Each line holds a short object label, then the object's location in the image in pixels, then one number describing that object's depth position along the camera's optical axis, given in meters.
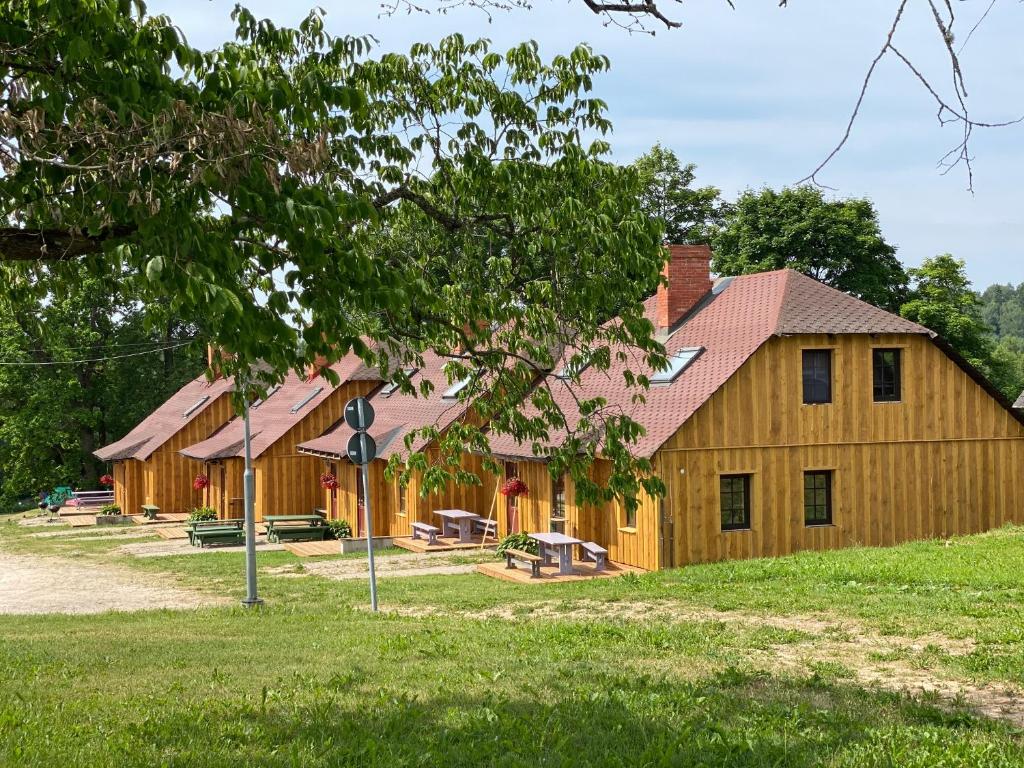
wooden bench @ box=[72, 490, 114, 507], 52.42
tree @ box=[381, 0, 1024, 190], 4.62
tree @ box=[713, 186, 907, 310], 45.28
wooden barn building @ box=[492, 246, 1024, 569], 23.25
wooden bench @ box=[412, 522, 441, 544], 29.81
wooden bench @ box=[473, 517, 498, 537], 29.31
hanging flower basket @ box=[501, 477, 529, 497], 27.17
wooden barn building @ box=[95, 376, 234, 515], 46.09
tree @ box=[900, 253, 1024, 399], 45.06
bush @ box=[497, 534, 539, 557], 24.73
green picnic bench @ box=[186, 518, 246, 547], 33.22
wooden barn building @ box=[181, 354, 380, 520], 38.44
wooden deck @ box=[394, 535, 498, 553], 29.05
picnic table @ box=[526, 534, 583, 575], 22.77
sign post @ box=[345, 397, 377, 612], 15.87
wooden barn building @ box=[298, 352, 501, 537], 31.62
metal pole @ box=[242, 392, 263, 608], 18.92
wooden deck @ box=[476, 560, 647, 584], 22.06
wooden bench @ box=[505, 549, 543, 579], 22.62
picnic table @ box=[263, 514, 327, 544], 33.66
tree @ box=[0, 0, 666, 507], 6.38
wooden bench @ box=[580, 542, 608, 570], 23.51
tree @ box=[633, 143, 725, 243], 49.78
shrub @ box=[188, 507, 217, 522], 40.94
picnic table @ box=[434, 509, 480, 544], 29.92
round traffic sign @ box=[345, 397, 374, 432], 15.86
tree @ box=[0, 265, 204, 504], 53.97
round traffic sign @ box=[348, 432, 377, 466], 15.92
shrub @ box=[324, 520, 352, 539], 33.75
